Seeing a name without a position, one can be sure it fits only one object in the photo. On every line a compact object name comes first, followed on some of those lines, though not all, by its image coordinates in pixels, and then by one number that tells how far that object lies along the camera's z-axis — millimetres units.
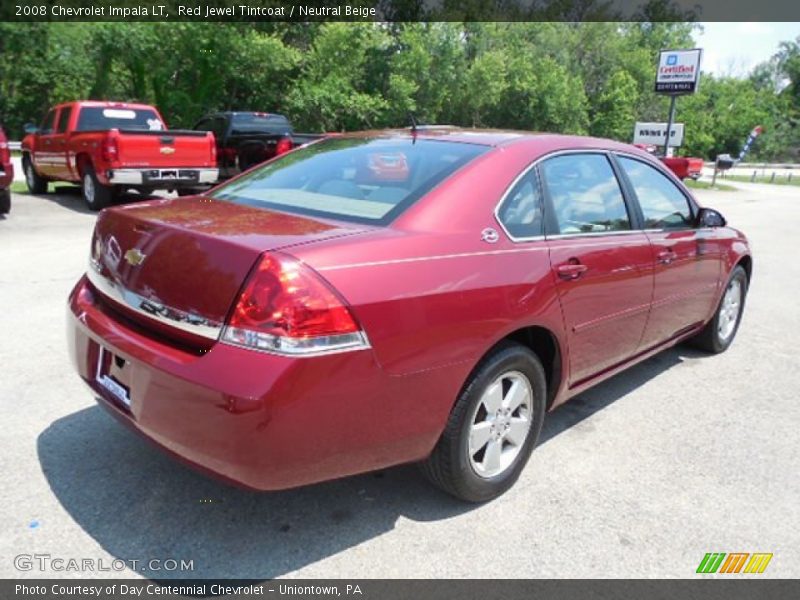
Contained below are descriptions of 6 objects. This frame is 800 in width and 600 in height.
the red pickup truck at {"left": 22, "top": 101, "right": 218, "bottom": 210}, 10898
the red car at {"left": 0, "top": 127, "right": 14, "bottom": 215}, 9352
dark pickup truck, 13219
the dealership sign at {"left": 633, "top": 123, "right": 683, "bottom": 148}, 28859
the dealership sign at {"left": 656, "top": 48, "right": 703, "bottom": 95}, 25938
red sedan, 2301
